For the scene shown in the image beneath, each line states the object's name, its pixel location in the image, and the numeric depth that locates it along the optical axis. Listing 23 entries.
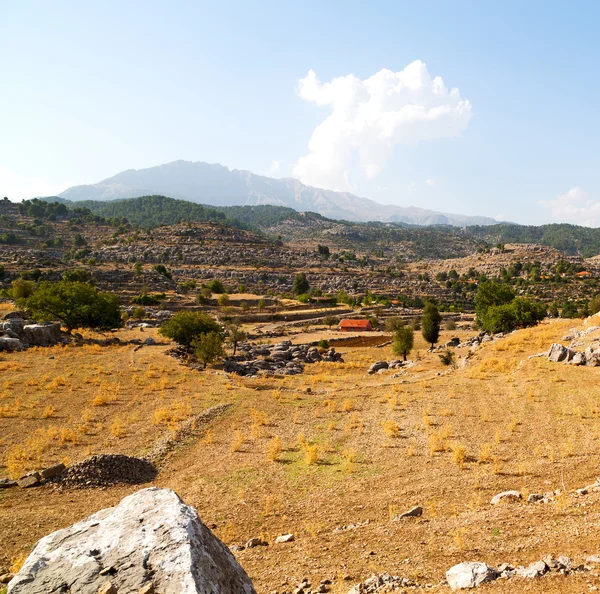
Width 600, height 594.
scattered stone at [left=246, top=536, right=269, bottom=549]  10.92
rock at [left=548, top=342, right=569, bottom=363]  29.34
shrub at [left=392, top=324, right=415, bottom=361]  48.12
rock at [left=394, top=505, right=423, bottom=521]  11.65
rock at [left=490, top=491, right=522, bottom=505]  11.84
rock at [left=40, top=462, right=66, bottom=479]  15.19
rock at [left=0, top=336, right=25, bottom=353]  40.19
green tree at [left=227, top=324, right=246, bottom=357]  52.83
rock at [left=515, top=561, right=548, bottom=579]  7.46
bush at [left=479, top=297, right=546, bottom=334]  53.41
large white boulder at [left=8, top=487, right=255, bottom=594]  5.25
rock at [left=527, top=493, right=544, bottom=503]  11.50
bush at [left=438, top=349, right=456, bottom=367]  40.62
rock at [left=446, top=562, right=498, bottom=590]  7.46
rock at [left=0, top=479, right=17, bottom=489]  14.68
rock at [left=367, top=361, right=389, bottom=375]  43.94
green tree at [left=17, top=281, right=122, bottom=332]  51.03
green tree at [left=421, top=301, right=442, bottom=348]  57.81
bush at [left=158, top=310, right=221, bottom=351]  42.94
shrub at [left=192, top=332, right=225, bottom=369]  38.34
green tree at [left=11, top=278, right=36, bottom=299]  63.75
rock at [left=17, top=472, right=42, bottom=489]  14.80
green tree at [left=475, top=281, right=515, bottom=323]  66.56
